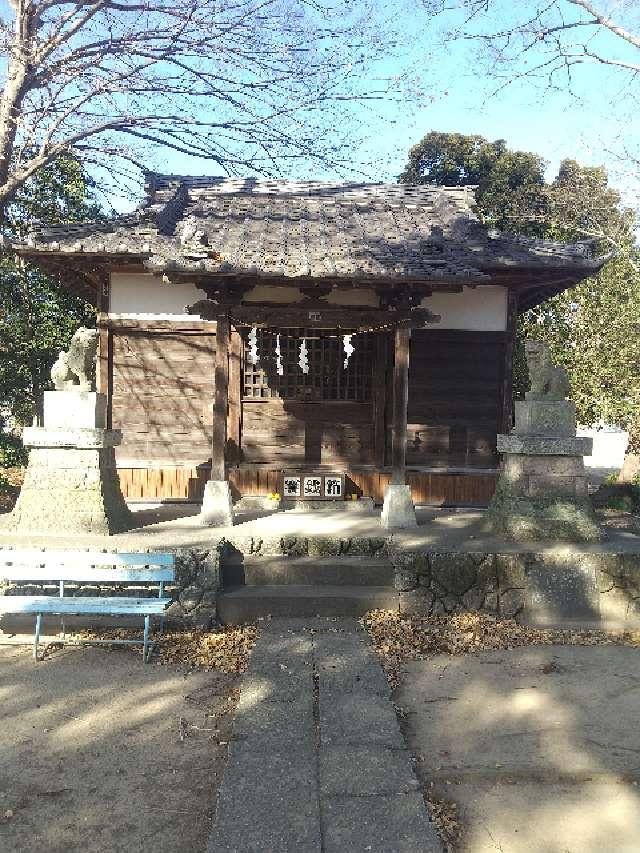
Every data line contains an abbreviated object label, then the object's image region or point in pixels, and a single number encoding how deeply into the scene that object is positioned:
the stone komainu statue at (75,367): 7.51
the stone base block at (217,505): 7.78
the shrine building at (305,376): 9.79
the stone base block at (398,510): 7.95
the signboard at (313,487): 9.63
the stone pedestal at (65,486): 7.12
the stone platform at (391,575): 6.31
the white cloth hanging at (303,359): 8.65
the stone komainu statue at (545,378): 7.59
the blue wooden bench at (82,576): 5.39
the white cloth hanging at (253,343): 8.59
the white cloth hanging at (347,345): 8.28
